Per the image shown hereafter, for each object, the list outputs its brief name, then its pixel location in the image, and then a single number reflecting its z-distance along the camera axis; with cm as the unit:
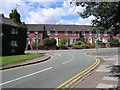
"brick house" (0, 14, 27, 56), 1476
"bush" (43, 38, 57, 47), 2536
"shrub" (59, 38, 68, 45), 2912
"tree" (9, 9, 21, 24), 1983
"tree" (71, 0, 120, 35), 505
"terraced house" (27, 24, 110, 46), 3282
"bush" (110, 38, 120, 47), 2830
